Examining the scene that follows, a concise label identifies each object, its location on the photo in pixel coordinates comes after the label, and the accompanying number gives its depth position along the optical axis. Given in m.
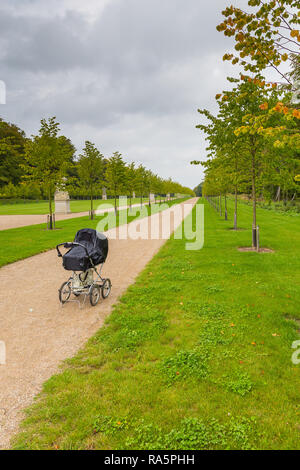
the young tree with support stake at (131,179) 35.41
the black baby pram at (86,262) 5.94
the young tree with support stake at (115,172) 28.85
